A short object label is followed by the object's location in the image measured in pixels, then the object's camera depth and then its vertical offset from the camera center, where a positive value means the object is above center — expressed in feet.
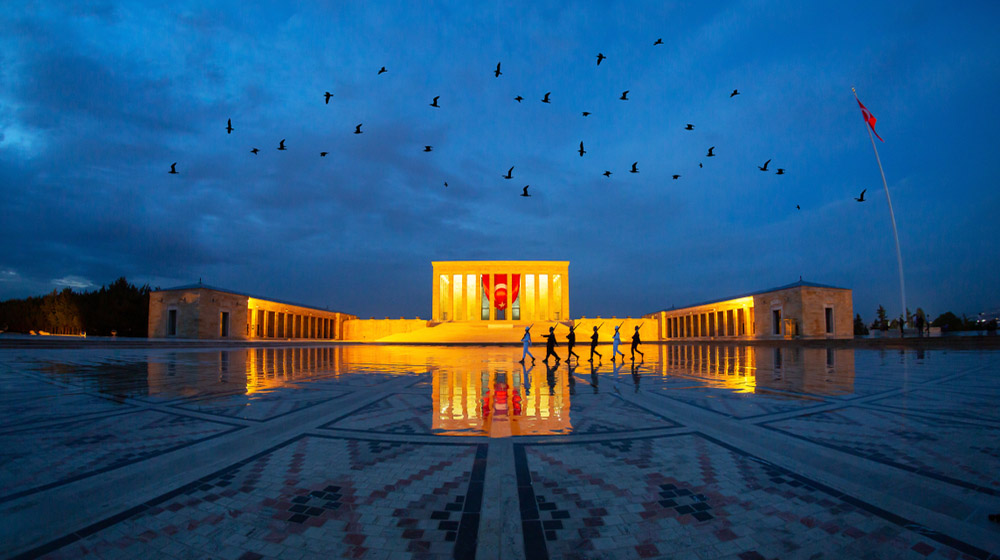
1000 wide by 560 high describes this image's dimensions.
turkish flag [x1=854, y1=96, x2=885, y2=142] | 92.58 +42.62
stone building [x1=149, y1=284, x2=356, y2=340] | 142.51 +0.27
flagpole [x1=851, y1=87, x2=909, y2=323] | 108.17 +7.06
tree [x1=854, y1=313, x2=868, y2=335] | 251.27 -10.92
